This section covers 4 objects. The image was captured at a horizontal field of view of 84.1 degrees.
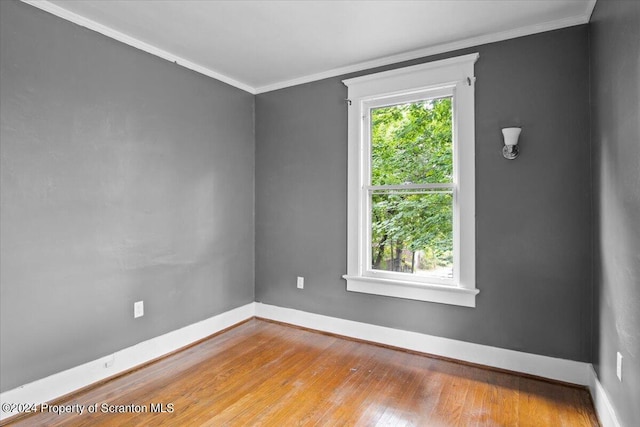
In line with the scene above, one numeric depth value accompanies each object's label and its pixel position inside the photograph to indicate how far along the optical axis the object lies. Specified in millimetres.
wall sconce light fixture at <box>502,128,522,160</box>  2590
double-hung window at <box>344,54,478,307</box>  2848
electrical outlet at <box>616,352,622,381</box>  1767
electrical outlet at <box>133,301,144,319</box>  2797
